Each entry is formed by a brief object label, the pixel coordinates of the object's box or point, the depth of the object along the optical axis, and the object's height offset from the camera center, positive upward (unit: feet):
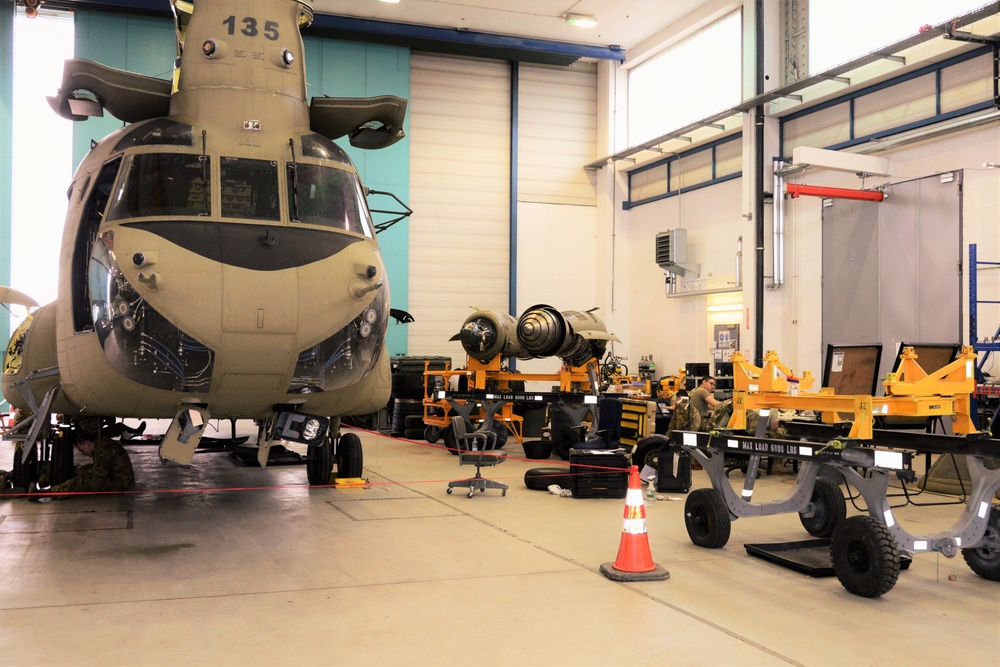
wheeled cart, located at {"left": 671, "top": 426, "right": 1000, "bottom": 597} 17.10 -3.54
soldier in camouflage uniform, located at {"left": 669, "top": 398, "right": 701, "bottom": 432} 35.04 -2.81
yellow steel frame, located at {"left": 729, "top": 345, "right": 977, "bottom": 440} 19.54 -1.12
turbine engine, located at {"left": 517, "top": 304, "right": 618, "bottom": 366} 41.16 +0.51
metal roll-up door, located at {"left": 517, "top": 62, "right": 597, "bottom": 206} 75.77 +18.80
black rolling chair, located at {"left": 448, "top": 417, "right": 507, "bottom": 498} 29.48 -3.93
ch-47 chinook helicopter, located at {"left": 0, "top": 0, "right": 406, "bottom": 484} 19.90 +2.10
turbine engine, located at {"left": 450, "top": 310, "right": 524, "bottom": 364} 44.93 +0.49
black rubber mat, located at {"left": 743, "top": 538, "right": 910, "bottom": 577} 18.92 -4.78
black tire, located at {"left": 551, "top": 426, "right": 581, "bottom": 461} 41.42 -4.41
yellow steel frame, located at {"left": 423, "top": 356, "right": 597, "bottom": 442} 44.14 -1.81
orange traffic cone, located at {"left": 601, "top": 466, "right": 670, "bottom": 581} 18.22 -4.25
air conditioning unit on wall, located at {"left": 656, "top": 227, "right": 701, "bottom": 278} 65.31 +7.08
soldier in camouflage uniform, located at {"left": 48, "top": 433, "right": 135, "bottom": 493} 28.84 -4.22
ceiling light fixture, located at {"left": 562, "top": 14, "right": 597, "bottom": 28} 64.13 +23.98
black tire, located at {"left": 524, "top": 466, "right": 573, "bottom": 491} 31.27 -4.75
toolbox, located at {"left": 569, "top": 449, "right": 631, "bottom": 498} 29.68 -4.34
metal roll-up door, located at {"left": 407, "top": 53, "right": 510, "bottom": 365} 72.49 +12.82
